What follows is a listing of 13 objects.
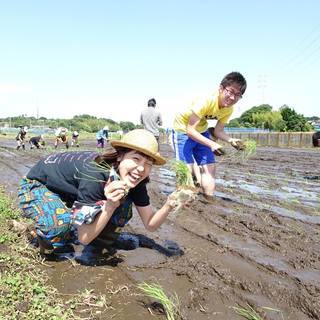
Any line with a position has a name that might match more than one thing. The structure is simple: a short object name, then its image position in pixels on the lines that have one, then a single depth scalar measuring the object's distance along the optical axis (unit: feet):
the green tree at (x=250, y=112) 280.94
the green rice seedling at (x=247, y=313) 7.67
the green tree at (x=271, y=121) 191.68
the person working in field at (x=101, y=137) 69.41
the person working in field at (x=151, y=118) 33.45
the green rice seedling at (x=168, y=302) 7.62
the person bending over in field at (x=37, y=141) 68.59
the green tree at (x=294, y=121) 171.42
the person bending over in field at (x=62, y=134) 72.13
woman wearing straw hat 9.23
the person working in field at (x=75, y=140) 85.71
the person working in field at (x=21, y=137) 71.56
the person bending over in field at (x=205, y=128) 16.89
